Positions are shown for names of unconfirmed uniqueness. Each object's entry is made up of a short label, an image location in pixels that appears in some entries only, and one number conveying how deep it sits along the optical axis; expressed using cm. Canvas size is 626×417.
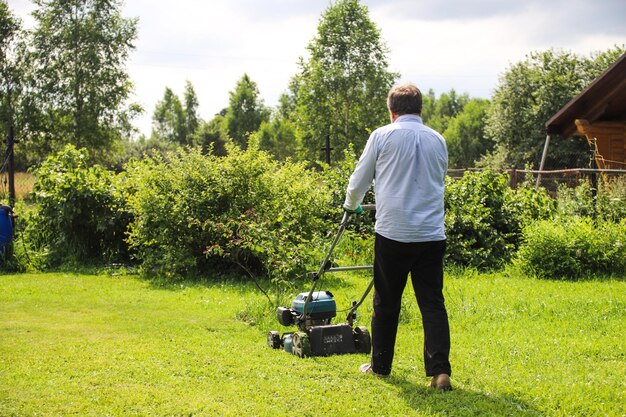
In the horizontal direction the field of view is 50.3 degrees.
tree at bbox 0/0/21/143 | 3634
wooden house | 1580
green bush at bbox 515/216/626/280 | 948
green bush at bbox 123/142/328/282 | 991
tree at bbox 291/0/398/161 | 4206
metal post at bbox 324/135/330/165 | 1570
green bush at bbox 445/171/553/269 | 1036
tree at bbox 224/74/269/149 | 6084
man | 448
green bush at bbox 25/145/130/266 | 1130
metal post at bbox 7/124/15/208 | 1207
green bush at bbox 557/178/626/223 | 1107
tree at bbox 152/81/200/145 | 7088
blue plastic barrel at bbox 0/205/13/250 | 1080
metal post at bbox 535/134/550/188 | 1815
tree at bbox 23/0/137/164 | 3550
